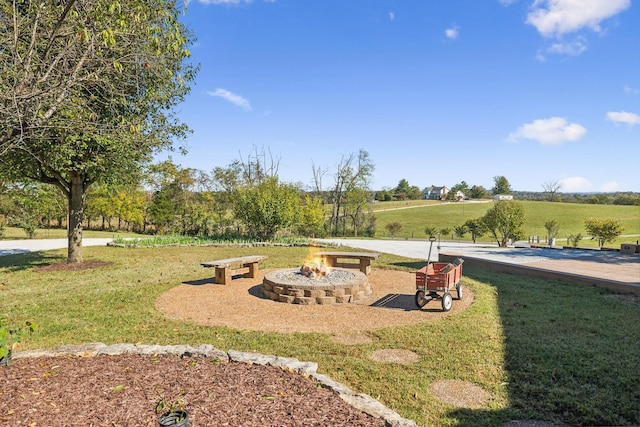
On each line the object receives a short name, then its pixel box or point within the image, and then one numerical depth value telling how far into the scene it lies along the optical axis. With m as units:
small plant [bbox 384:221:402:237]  41.88
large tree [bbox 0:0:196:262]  4.02
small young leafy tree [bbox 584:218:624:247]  23.02
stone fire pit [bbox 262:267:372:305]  7.98
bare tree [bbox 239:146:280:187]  36.09
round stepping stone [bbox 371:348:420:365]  4.98
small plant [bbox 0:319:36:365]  3.11
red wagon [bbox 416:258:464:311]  7.37
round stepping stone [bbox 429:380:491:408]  3.93
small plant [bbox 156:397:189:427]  2.61
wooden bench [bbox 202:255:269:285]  9.80
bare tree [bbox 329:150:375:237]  40.28
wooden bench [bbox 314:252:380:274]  11.36
